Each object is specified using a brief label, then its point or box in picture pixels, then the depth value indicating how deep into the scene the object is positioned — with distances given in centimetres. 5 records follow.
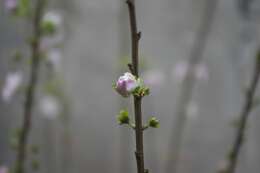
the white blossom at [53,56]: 118
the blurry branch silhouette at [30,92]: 106
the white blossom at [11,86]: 114
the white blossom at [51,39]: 111
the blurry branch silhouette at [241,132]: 101
